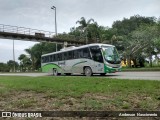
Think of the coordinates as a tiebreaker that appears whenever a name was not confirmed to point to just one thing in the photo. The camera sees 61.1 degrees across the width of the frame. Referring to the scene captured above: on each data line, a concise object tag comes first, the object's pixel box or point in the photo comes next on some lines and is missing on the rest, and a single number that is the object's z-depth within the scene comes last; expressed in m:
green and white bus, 11.49
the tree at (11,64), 50.46
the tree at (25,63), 44.70
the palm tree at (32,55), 42.36
